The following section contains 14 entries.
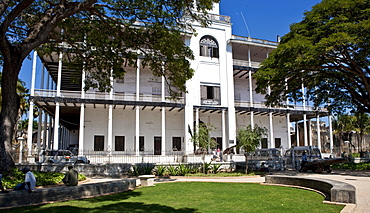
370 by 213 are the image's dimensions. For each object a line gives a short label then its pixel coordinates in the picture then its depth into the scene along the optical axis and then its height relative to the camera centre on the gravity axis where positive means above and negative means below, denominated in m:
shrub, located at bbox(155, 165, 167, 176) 19.52 -2.35
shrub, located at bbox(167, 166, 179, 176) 19.84 -2.39
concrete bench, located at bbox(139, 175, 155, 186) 13.95 -2.12
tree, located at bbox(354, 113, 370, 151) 40.09 +1.02
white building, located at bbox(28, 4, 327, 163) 28.00 +2.73
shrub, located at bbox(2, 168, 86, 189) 10.79 -1.76
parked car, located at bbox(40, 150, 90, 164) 20.66 -1.57
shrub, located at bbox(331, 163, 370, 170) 21.09 -2.41
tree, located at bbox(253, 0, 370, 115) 16.33 +4.71
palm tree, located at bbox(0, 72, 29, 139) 29.24 +3.85
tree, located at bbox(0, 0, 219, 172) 11.32 +4.38
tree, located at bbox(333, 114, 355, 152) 45.16 +0.79
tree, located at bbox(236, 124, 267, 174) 19.80 -0.29
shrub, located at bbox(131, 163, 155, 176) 19.59 -2.28
